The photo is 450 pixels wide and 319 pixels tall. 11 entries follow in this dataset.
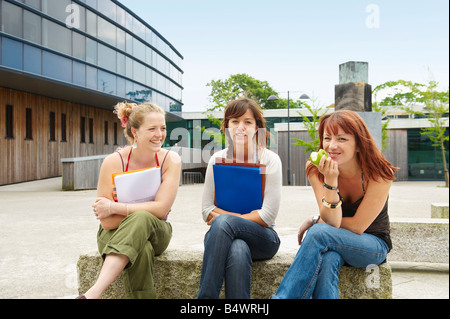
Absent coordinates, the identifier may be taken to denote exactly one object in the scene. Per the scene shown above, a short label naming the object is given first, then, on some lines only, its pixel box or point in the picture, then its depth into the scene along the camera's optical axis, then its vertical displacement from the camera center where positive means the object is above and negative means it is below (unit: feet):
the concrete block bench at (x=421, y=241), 13.83 -3.07
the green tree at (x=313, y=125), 68.62 +4.62
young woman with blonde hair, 7.58 -1.22
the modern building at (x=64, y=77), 54.13 +11.72
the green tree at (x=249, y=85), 159.02 +27.52
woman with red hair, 7.24 -1.17
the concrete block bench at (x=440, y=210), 17.54 -2.58
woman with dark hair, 7.48 -1.41
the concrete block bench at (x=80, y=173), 54.03 -2.87
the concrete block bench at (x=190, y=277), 8.50 -2.78
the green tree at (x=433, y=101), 73.10 +9.23
